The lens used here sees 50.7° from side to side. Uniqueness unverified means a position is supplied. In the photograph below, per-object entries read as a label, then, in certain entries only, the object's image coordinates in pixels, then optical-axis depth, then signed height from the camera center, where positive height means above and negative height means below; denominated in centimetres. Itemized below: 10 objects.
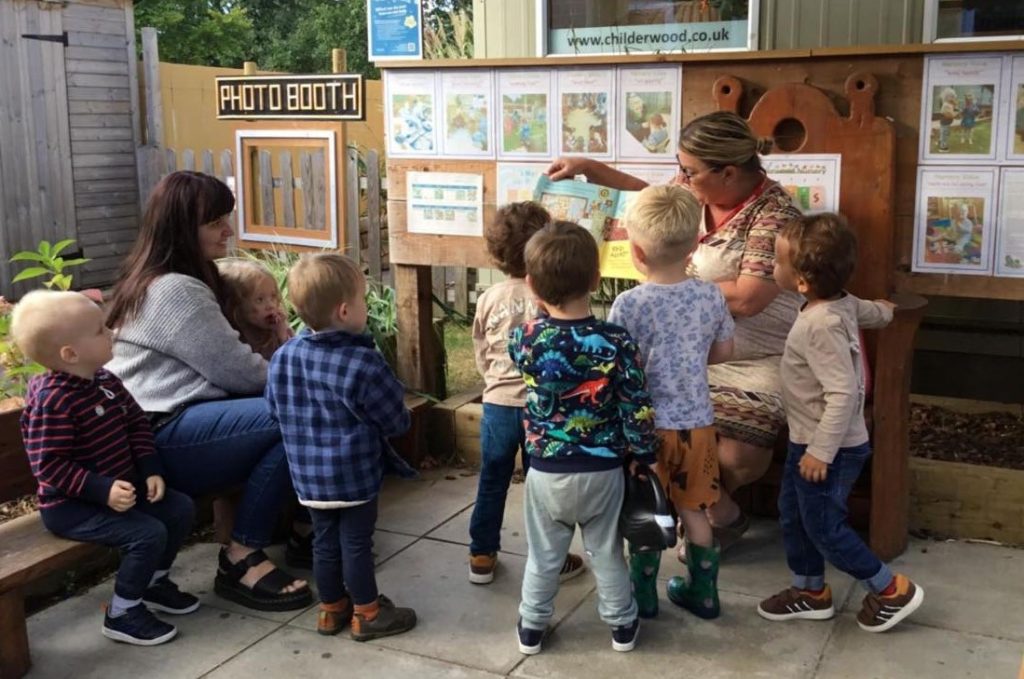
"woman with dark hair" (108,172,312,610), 339 -65
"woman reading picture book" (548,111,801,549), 344 -35
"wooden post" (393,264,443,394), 476 -73
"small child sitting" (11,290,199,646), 299 -82
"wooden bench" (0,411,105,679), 298 -110
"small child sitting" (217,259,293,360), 370 -47
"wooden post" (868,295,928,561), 347 -85
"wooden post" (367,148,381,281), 700 -28
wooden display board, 353 +6
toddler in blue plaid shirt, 306 -68
